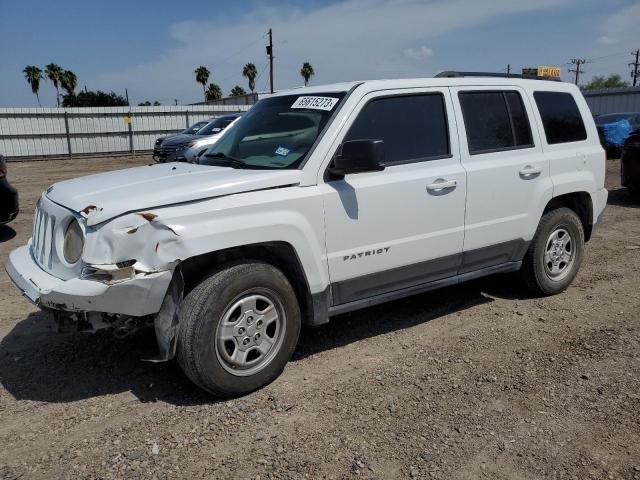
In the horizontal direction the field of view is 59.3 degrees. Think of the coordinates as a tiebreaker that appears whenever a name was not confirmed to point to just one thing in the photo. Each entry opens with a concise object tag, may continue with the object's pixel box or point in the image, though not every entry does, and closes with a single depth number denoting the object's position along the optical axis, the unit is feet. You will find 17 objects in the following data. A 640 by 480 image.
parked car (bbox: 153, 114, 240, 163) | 53.82
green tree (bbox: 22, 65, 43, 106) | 210.59
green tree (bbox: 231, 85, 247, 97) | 245.78
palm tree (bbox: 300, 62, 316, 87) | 228.63
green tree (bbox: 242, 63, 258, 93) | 242.58
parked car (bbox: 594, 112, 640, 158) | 56.70
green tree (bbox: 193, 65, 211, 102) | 230.48
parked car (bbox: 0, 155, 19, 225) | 23.79
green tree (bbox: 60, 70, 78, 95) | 209.97
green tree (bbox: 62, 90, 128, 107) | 205.87
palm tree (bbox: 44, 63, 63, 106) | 207.00
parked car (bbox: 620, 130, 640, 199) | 33.30
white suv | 10.46
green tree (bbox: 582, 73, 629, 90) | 258.76
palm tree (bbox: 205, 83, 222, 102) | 244.22
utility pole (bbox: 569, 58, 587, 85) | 243.40
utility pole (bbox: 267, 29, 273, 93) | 126.72
